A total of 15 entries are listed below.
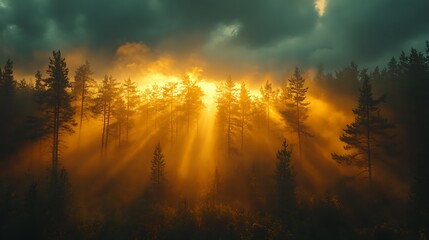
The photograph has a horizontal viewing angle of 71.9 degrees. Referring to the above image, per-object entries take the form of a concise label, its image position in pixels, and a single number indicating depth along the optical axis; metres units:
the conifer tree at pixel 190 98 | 53.66
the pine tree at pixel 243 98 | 55.41
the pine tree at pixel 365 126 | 31.66
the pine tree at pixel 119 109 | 47.41
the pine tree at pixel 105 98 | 45.66
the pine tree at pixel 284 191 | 28.30
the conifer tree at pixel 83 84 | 46.80
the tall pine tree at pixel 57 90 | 33.06
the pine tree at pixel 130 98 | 54.38
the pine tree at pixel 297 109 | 45.16
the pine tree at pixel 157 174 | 33.90
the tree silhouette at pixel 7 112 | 45.16
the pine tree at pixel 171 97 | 59.44
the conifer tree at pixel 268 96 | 71.91
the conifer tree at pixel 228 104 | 49.19
